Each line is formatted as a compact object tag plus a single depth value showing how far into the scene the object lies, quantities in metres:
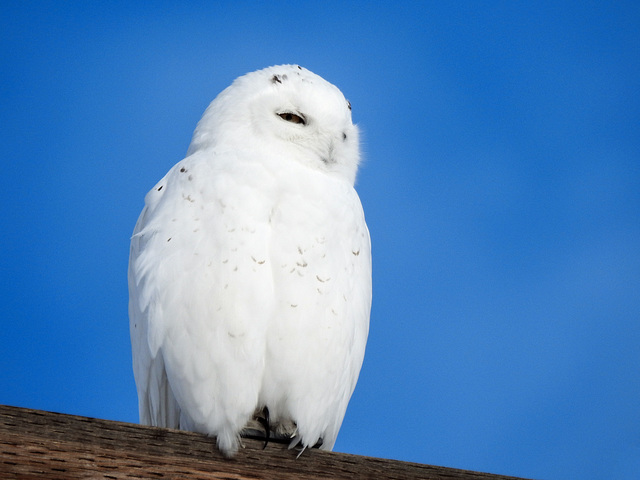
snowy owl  11.56
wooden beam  11.34
